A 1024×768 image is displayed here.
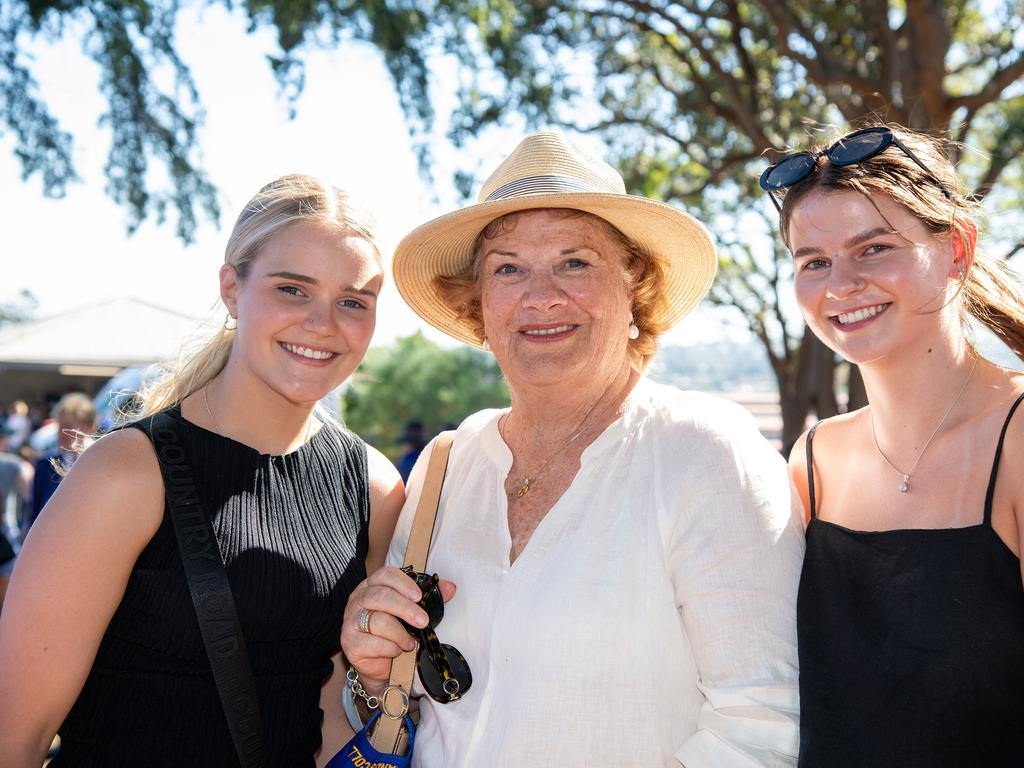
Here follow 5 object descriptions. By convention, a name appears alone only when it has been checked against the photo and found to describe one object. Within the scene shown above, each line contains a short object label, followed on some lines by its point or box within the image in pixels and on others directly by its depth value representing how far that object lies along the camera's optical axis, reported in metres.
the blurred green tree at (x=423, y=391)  22.09
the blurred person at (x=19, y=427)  12.29
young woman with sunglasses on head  1.76
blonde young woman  2.04
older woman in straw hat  1.95
